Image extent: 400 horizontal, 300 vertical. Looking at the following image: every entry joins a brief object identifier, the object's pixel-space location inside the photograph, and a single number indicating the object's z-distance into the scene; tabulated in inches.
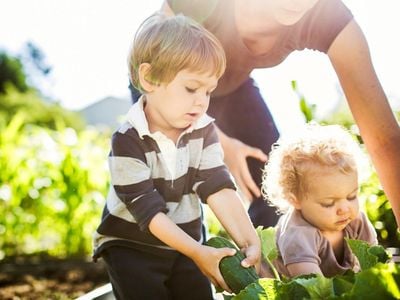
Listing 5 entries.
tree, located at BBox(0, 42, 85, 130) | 625.4
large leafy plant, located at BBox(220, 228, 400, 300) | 37.7
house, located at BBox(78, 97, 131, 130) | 1003.3
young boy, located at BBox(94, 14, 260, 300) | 66.0
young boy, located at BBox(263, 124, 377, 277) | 74.8
